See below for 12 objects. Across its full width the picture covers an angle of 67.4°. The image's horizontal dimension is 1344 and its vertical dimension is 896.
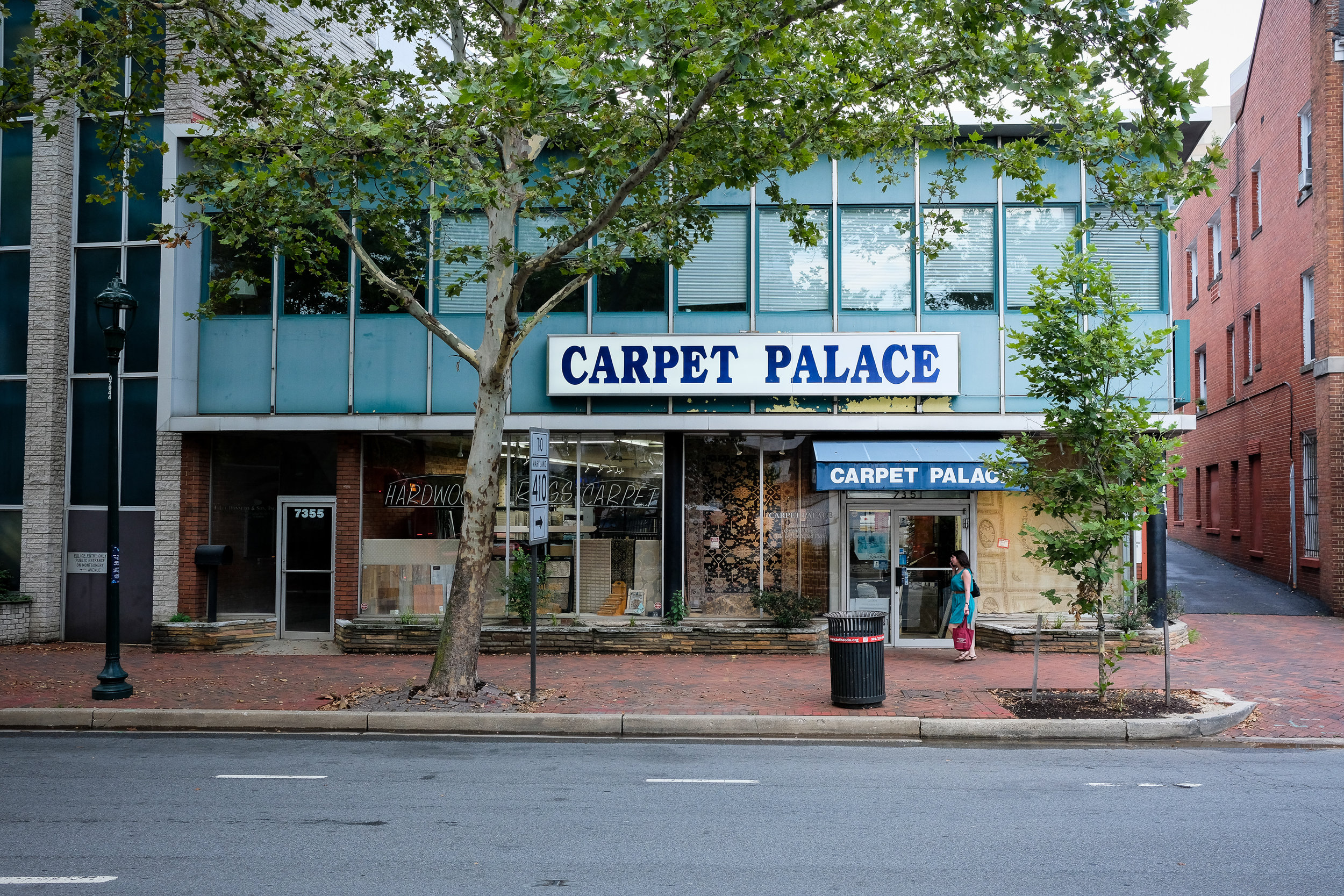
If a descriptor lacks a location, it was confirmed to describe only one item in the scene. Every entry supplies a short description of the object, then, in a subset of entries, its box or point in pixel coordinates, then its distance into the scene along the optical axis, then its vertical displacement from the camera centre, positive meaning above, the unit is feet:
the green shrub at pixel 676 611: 48.96 -5.74
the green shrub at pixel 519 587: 49.06 -4.67
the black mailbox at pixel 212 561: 50.72 -3.51
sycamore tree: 28.60 +12.67
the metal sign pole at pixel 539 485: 35.55 +0.26
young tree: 33.88 +2.04
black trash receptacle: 34.55 -5.76
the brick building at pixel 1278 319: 61.72 +12.89
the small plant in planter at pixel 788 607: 47.91 -5.49
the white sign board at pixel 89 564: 52.75 -3.80
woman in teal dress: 44.93 -4.26
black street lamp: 37.09 +0.95
